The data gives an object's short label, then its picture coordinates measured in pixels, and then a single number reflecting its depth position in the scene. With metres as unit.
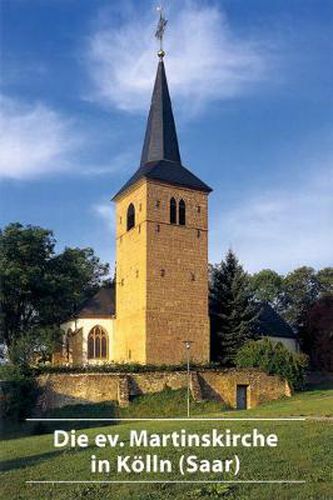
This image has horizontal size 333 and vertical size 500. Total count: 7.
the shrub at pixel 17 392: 29.48
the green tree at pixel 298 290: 60.22
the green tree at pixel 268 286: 61.22
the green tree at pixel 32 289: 36.22
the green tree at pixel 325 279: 59.72
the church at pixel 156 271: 36.50
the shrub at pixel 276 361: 34.22
